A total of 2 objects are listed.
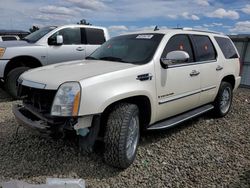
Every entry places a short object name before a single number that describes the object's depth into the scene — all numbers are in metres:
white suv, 2.23
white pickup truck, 4.84
